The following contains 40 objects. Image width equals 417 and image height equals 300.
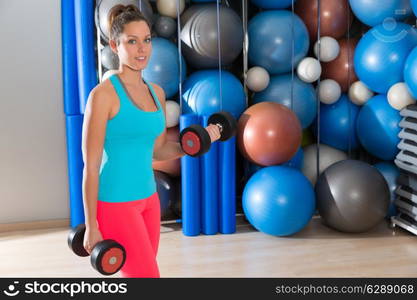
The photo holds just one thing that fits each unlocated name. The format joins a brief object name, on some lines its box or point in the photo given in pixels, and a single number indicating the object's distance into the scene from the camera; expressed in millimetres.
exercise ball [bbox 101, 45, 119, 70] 3439
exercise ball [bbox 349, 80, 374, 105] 3801
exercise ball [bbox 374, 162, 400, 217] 3736
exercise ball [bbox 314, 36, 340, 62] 3756
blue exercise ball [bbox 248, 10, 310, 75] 3625
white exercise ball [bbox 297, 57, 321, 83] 3662
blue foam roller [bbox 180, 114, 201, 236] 3549
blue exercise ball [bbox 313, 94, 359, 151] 3883
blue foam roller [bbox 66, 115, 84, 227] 3602
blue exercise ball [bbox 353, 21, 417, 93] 3527
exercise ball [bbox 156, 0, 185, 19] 3547
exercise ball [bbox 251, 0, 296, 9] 3705
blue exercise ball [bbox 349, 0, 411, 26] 3531
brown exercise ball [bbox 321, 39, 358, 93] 3848
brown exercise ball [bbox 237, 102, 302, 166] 3414
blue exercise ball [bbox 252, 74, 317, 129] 3709
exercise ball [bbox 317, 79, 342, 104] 3795
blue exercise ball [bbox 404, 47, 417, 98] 3299
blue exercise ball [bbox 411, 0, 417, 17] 3349
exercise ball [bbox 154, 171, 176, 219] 3656
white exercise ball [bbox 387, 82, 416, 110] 3523
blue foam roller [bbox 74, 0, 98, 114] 3488
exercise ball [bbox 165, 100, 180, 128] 3561
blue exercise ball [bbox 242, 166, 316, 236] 3352
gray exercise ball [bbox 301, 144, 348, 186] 3898
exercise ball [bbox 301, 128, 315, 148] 4078
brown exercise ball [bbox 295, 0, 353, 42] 3779
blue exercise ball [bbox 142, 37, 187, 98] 3453
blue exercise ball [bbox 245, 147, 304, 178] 3783
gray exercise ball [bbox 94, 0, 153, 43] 3369
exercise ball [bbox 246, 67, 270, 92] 3672
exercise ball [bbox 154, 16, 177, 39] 3585
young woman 1618
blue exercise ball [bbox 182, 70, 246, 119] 3506
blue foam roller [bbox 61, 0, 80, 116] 3609
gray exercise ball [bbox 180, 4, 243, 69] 3479
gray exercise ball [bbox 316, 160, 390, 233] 3393
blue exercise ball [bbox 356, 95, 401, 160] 3645
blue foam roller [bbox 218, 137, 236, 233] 3578
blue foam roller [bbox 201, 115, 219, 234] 3559
